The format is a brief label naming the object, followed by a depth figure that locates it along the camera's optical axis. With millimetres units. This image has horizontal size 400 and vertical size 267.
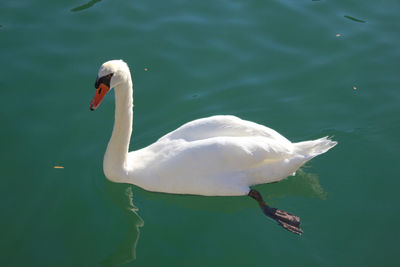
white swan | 5691
